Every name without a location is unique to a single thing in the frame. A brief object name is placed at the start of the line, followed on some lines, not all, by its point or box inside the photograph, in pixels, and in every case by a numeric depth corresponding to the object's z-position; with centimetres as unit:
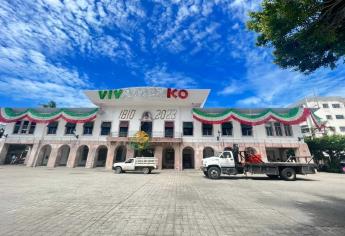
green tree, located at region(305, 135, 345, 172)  2427
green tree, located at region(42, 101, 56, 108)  3672
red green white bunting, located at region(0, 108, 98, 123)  2658
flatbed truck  1489
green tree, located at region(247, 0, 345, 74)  507
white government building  2512
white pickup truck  1970
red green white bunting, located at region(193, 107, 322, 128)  2392
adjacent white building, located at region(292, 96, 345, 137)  5019
